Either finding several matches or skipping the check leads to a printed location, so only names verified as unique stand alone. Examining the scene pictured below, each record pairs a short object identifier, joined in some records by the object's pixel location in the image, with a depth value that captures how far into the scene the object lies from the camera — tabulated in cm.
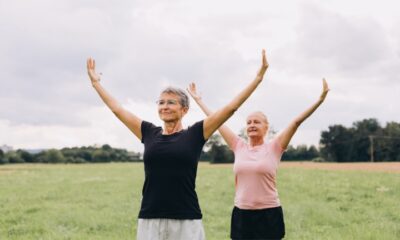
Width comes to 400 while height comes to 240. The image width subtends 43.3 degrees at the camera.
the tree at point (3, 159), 7181
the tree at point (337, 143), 8544
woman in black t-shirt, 372
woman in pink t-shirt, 540
